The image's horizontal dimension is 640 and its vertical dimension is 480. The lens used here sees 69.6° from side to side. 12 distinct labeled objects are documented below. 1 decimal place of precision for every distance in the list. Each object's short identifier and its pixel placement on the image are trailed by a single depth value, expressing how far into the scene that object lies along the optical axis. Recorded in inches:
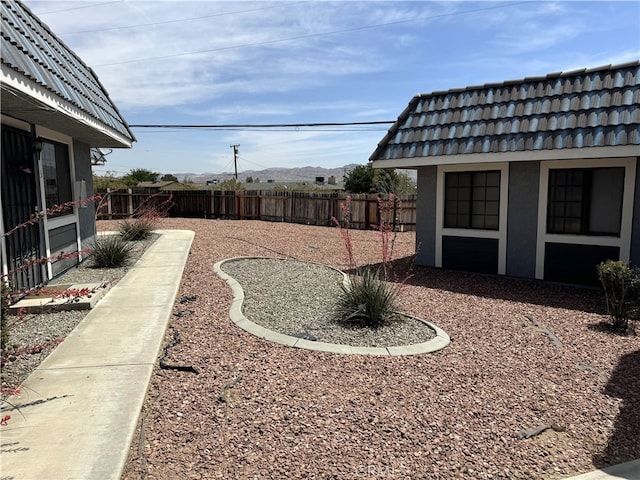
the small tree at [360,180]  2018.9
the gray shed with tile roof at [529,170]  309.1
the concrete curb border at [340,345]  189.1
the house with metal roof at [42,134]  198.5
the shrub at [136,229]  485.7
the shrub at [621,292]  234.2
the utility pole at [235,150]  2608.3
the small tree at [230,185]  1549.2
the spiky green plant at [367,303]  223.5
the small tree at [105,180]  1313.1
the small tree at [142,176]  2760.8
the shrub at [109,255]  349.7
